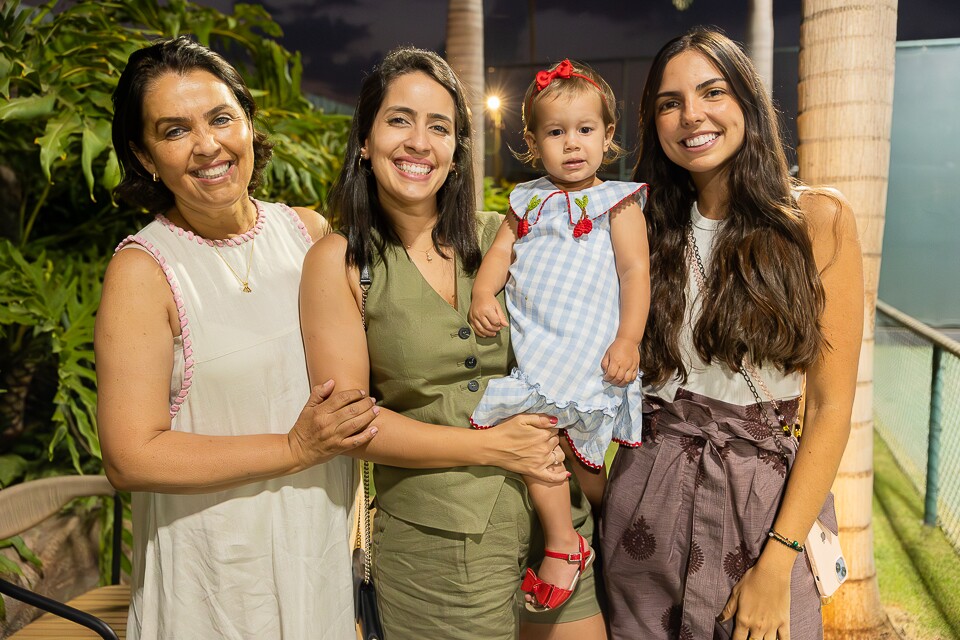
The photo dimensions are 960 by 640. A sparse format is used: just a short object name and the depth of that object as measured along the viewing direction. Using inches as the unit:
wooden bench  83.6
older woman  56.4
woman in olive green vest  59.3
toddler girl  61.4
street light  212.1
